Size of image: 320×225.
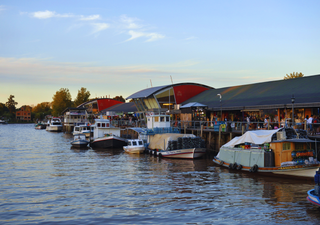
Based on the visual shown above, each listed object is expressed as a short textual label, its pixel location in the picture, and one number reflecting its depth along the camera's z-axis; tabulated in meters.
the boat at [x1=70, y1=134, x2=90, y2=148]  53.22
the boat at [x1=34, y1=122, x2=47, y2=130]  148.75
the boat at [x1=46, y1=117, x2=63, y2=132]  121.12
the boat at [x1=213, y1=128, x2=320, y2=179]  24.25
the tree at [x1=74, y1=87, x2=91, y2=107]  183.50
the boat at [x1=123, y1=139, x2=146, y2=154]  43.09
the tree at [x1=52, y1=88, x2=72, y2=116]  180.00
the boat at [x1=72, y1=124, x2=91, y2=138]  68.49
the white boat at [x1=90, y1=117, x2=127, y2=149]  50.81
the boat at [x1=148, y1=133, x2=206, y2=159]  36.84
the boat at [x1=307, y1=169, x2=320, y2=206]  16.64
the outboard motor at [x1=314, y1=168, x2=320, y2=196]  16.77
